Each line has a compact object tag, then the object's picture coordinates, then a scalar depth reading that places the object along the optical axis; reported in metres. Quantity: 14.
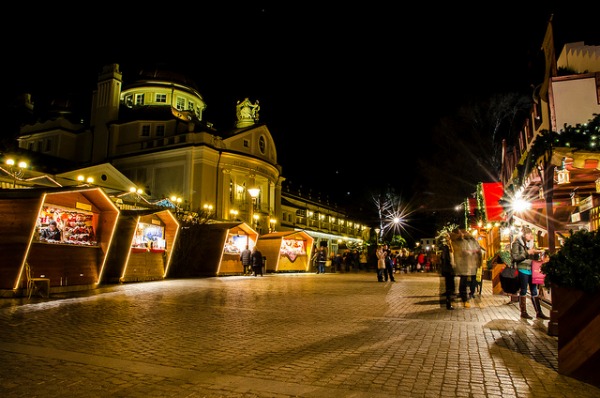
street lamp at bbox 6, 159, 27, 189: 16.86
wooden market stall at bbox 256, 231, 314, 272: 29.70
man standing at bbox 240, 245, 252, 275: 24.33
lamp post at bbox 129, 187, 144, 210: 20.45
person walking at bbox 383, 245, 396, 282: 20.38
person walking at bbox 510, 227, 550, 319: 8.12
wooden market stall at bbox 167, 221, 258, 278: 22.38
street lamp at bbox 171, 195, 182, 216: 24.63
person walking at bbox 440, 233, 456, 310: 9.85
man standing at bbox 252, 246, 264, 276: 24.17
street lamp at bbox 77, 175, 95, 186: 36.22
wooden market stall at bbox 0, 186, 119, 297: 11.17
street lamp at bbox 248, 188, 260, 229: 21.37
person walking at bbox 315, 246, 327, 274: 30.87
